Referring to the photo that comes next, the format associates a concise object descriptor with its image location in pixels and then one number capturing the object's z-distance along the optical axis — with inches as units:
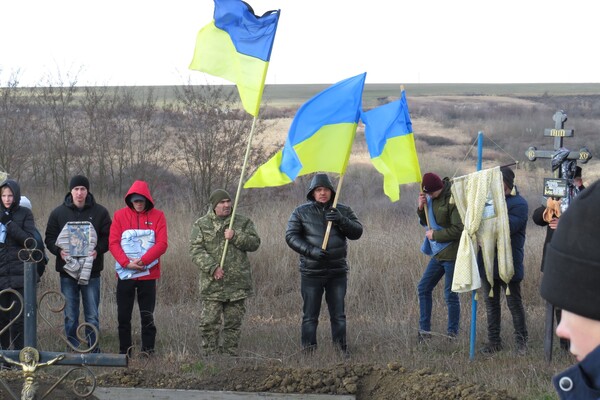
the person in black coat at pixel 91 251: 350.3
